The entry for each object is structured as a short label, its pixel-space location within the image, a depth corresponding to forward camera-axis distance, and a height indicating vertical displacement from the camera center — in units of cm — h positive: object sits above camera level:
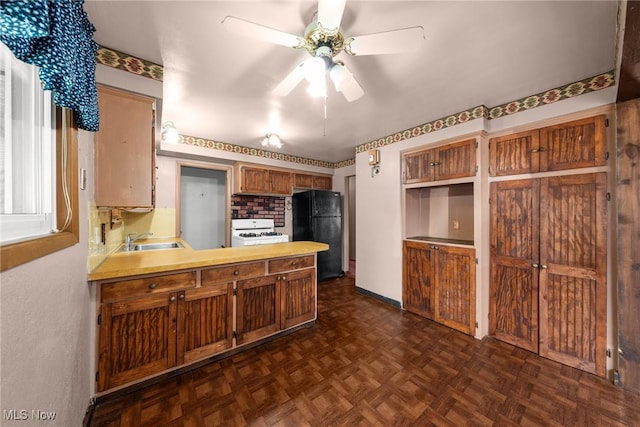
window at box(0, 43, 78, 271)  64 +17
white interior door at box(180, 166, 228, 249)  408 +11
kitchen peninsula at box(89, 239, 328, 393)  145 -72
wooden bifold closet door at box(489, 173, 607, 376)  178 -48
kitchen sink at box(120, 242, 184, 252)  280 -42
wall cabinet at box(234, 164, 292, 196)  373 +56
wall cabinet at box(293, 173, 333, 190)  436 +65
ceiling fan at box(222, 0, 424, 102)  107 +92
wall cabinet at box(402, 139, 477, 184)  239 +59
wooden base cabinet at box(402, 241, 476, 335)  238 -83
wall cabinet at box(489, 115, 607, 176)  179 +58
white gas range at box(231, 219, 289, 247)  364 -36
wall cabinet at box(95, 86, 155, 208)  157 +46
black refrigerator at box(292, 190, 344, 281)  410 -20
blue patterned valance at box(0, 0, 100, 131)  47 +43
